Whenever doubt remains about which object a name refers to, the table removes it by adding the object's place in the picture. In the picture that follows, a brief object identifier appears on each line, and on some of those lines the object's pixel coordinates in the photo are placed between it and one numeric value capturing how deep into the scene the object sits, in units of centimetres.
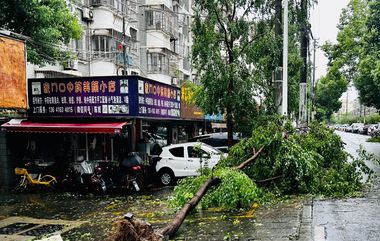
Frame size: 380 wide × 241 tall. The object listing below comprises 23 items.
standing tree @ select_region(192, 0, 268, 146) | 1368
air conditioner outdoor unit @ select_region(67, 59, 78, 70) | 2082
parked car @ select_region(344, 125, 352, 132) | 7588
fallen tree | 834
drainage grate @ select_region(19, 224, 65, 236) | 818
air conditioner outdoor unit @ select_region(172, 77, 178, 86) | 3403
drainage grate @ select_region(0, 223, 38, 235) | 847
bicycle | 1355
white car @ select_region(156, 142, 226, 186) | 1430
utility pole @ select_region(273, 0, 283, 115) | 1280
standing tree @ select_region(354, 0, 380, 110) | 2311
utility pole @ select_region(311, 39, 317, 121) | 3915
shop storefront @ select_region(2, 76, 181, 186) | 1318
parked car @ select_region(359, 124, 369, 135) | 5779
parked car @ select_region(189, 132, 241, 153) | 1862
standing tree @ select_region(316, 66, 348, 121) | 6556
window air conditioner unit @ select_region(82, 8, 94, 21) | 2278
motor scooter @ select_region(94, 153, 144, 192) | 1286
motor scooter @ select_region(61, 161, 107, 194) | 1273
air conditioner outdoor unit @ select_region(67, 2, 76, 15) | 2091
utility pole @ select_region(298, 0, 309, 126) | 1512
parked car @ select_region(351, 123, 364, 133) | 6490
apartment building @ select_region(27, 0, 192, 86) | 2286
